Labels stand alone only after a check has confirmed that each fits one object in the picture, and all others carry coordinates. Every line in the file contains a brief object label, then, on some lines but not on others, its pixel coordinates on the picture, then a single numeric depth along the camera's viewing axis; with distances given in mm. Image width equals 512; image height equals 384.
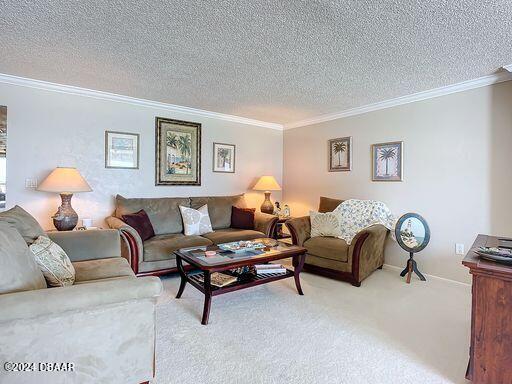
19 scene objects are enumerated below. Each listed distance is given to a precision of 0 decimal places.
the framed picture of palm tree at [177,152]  4266
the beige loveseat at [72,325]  1235
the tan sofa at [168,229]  3199
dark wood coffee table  2414
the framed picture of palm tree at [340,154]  4480
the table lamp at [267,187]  4949
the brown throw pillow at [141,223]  3445
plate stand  3447
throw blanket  3809
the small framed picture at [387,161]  3887
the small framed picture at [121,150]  3867
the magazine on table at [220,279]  2578
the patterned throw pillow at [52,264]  1735
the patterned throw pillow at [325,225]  3775
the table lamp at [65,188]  3139
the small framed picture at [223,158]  4836
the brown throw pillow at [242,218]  4379
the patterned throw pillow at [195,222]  3941
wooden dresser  1509
